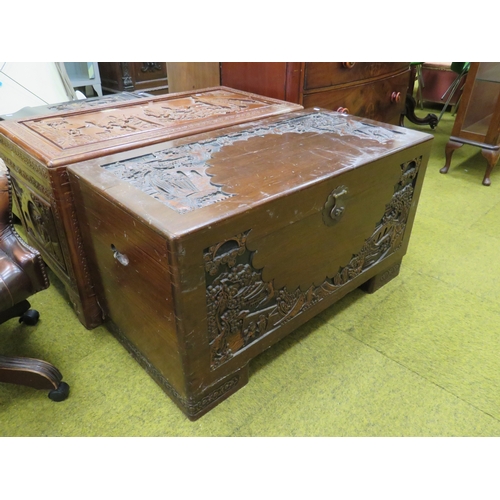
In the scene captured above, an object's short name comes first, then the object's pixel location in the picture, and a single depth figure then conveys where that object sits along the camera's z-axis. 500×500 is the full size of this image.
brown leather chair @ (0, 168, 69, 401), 0.99
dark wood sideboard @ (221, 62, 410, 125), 1.62
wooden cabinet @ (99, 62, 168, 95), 3.49
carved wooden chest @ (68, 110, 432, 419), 0.87
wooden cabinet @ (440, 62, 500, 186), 2.23
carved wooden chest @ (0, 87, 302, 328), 1.12
